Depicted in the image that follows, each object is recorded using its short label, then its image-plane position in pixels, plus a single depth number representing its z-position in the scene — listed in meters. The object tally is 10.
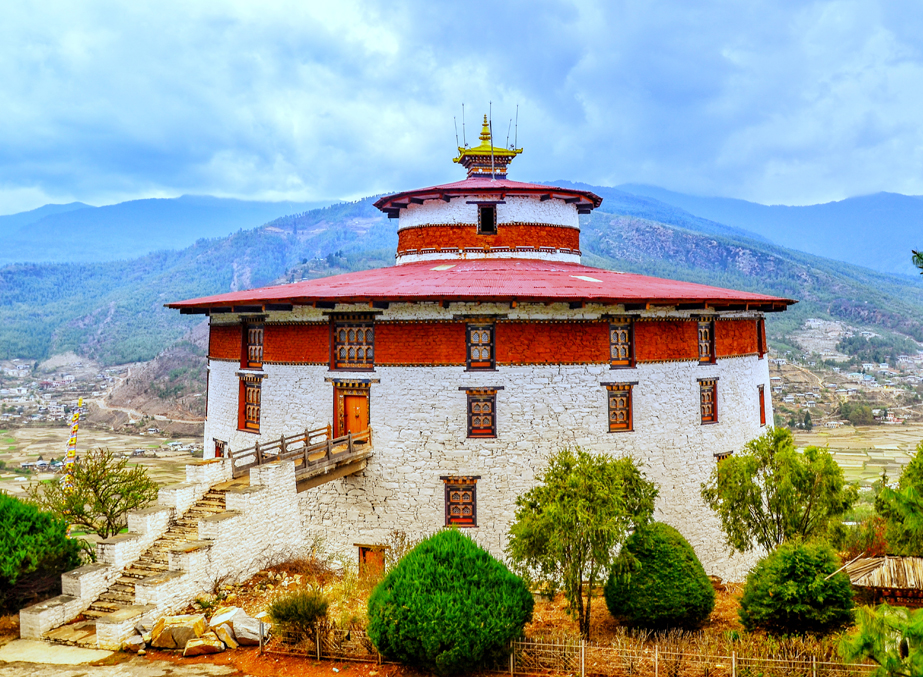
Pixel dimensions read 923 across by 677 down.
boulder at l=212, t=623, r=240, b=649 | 14.03
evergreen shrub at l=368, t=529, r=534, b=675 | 12.37
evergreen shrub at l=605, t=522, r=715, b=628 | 14.77
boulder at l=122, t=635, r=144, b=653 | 13.88
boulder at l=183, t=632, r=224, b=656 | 13.73
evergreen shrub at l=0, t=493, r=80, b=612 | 14.94
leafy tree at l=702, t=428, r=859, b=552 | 16.05
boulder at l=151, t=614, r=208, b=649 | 13.93
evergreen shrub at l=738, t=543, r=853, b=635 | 13.54
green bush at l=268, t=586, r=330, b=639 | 13.59
